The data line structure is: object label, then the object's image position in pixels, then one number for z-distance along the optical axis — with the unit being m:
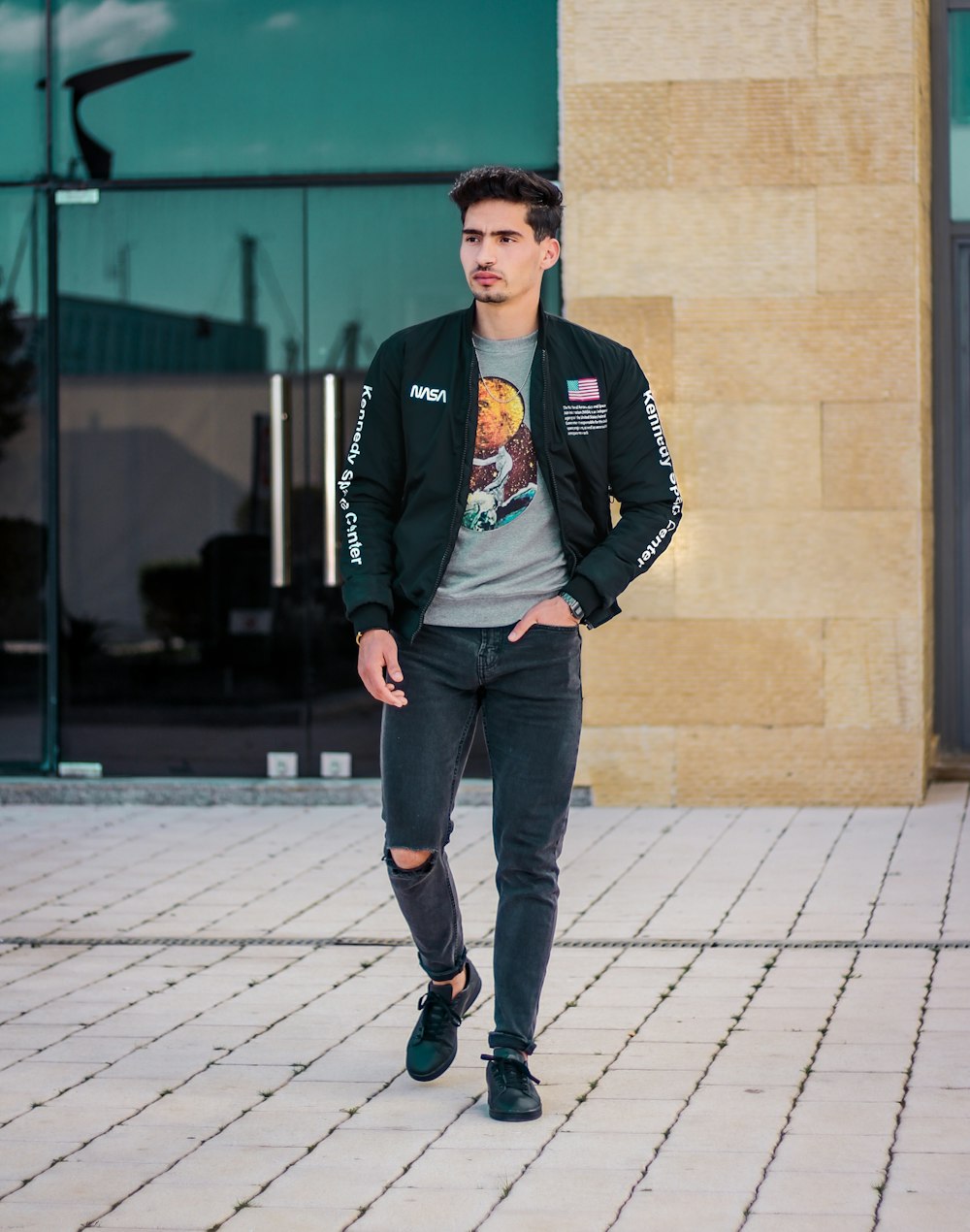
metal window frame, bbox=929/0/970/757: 9.38
